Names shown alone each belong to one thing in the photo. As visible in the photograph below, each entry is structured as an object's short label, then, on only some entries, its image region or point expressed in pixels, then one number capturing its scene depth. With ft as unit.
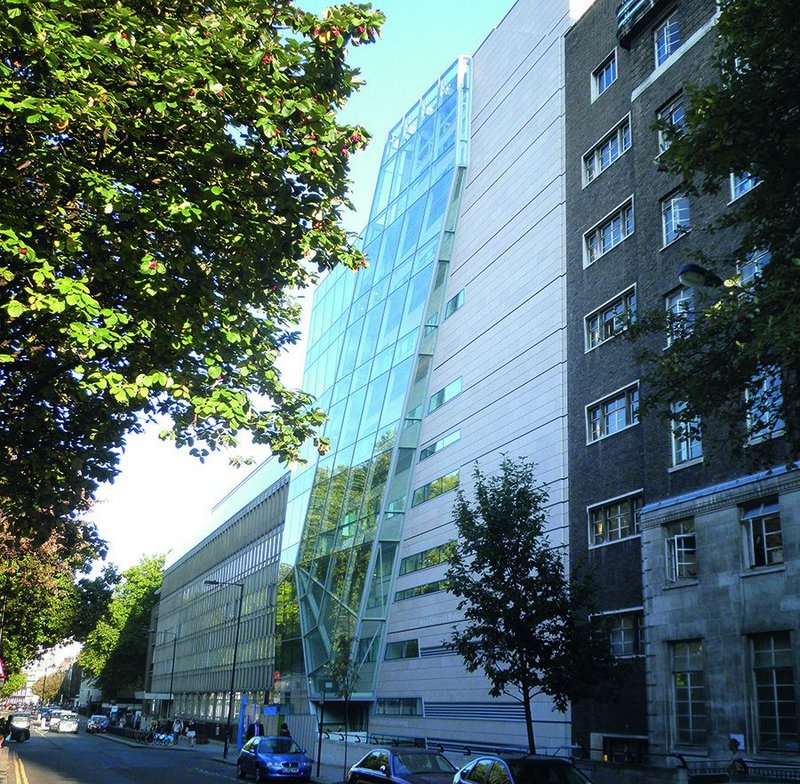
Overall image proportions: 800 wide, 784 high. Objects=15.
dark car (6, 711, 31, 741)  191.28
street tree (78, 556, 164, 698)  388.37
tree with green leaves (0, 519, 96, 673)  77.82
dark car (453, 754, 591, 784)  45.37
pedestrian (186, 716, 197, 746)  199.39
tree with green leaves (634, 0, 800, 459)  40.52
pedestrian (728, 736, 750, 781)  57.65
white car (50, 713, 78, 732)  272.92
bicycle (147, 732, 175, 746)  201.36
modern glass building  109.91
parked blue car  93.97
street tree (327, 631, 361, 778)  118.62
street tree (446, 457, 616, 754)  70.64
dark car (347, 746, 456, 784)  56.13
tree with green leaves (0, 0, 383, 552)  34.71
